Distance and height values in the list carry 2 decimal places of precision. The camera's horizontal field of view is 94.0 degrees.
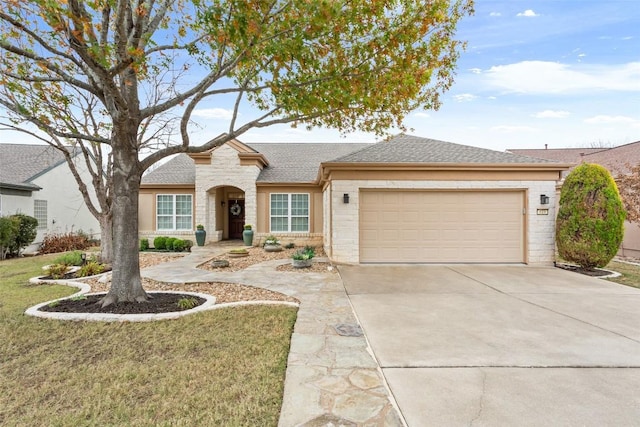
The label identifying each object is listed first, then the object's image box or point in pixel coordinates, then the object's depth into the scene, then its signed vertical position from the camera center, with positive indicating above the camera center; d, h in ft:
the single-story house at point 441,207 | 30.50 +0.72
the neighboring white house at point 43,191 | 44.01 +3.95
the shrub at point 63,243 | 44.50 -4.38
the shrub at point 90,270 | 25.30 -4.76
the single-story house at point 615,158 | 38.78 +9.92
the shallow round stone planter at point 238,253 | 36.82 -4.78
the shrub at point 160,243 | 43.80 -4.15
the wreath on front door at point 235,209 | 54.34 +0.91
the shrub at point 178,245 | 43.39 -4.42
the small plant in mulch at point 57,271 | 24.52 -4.69
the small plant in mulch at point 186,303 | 16.53 -5.02
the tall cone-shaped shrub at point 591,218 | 26.66 -0.43
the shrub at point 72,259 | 29.14 -4.41
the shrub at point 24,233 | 39.45 -2.39
